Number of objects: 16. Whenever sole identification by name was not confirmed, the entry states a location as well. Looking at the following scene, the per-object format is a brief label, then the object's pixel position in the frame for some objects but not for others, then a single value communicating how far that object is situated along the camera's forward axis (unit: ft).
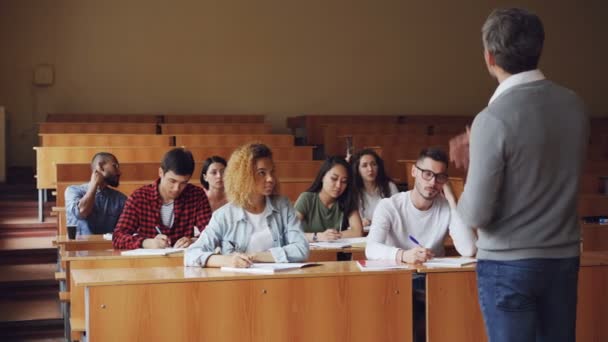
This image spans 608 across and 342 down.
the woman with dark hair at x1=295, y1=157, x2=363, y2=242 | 17.34
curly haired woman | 11.97
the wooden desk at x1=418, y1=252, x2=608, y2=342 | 11.09
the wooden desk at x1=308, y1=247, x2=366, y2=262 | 14.20
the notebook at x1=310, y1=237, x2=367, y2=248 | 14.65
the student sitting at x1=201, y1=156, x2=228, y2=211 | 17.95
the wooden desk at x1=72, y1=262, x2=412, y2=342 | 10.19
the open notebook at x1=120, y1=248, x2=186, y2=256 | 12.98
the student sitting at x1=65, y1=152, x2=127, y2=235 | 18.33
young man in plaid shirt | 14.40
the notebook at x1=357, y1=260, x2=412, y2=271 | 11.11
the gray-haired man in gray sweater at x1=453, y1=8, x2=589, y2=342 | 6.63
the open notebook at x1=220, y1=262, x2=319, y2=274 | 10.85
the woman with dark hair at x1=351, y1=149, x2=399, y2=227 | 19.21
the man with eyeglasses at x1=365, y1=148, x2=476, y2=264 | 12.82
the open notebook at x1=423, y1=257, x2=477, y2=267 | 11.39
